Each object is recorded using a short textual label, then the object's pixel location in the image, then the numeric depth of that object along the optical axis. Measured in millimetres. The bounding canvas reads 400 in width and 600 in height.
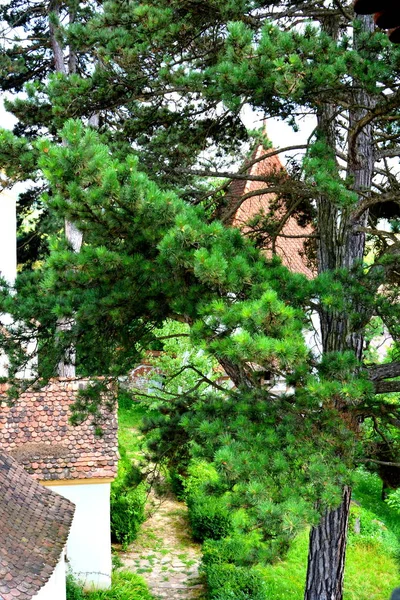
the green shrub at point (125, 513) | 15188
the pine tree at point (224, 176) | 5754
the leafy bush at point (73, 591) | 11656
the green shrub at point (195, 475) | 17578
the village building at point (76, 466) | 12625
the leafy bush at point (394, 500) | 17938
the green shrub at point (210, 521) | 15133
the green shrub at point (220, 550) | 12812
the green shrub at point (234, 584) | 11094
